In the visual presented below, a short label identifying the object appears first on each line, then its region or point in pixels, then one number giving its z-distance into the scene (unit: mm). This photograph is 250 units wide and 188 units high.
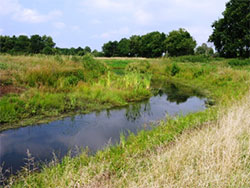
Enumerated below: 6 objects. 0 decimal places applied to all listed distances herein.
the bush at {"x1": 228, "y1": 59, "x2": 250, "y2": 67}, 21281
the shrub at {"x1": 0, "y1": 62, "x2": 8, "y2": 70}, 10188
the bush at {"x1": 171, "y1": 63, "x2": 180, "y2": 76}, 20266
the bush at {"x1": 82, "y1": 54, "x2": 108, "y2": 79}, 12324
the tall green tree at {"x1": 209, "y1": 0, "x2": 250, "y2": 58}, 29422
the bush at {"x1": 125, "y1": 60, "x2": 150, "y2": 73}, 21078
